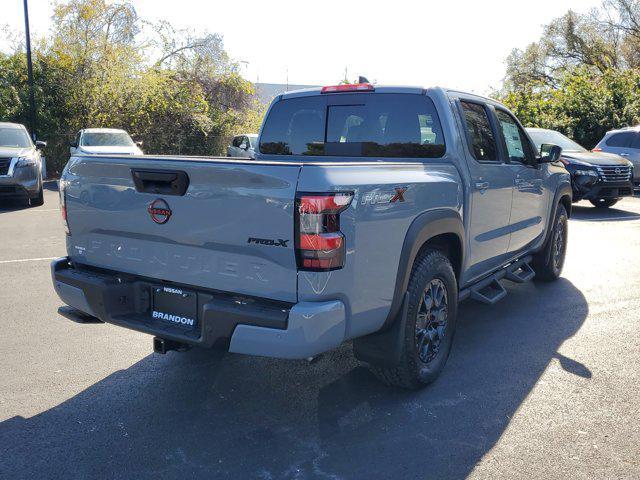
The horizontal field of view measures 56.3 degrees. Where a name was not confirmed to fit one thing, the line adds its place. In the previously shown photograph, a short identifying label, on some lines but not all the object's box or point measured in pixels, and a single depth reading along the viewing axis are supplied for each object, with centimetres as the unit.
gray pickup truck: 292
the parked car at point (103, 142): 1686
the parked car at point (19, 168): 1200
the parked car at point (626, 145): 1537
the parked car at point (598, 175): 1217
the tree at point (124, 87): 2178
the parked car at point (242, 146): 2012
